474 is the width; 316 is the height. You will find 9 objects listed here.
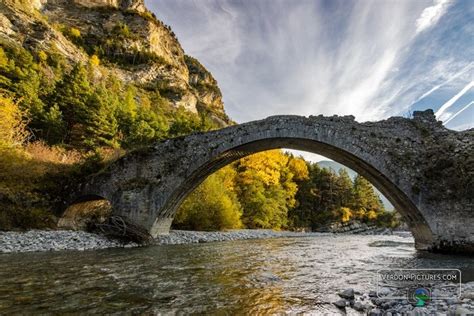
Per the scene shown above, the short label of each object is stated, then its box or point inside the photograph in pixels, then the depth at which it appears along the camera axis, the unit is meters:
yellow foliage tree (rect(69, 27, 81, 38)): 65.31
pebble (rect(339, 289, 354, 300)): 4.69
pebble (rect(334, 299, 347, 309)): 4.27
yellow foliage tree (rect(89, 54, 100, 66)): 55.92
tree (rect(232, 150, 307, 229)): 30.73
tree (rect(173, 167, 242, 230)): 21.36
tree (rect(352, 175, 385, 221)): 48.22
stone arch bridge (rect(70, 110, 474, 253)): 11.61
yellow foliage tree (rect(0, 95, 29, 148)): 14.59
